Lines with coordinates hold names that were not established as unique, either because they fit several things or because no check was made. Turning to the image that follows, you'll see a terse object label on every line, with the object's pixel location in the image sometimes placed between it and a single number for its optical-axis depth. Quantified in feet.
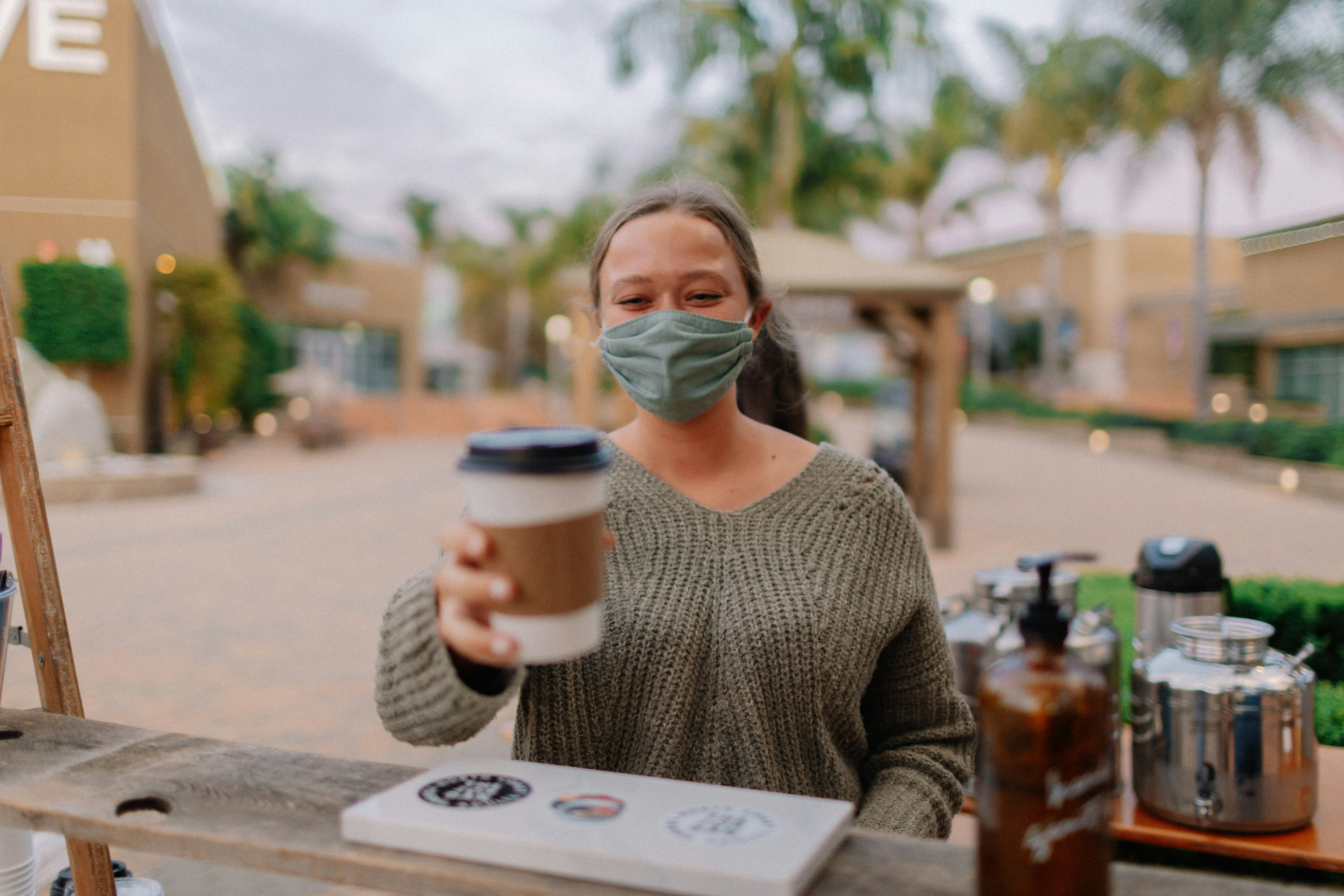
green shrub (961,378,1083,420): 88.63
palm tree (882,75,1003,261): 91.76
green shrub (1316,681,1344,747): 8.70
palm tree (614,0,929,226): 43.88
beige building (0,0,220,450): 37.06
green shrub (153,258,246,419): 62.49
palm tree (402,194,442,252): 158.71
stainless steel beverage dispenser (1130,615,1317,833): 5.96
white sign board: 2.83
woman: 4.64
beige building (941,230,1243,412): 104.99
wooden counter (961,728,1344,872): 5.89
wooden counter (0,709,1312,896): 2.93
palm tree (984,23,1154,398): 68.39
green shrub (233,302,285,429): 84.89
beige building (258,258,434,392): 105.19
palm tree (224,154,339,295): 96.37
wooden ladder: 5.35
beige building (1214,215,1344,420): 71.51
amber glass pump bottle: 2.46
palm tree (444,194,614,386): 155.74
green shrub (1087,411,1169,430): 65.67
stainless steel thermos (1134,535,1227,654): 7.57
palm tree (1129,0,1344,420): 59.52
